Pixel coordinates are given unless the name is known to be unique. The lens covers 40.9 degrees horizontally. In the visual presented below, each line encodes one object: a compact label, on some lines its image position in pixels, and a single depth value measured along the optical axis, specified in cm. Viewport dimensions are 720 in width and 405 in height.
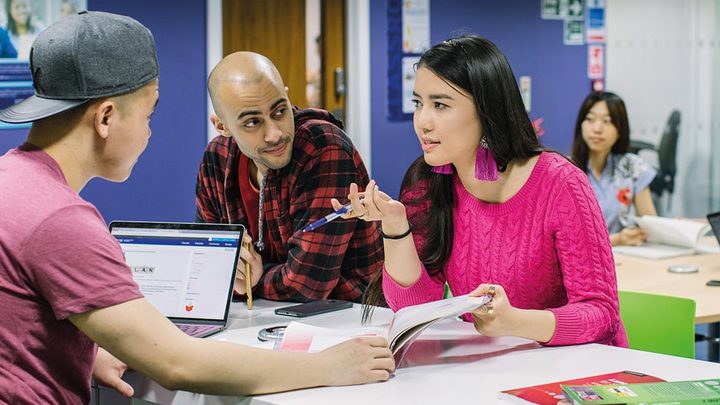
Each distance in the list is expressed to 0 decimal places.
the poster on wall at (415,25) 611
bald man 273
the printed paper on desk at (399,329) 197
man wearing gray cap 163
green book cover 170
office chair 701
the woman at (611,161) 491
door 542
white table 188
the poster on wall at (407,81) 614
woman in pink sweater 231
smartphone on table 258
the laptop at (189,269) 246
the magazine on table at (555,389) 179
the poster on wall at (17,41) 452
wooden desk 340
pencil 265
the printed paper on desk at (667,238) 429
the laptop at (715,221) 400
